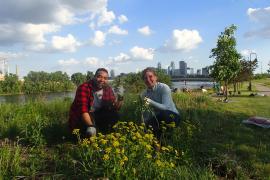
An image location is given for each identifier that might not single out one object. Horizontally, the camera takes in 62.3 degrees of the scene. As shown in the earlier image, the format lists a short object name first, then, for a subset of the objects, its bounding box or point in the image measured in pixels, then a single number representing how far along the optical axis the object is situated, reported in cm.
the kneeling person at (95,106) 335
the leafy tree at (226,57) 1151
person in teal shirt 318
